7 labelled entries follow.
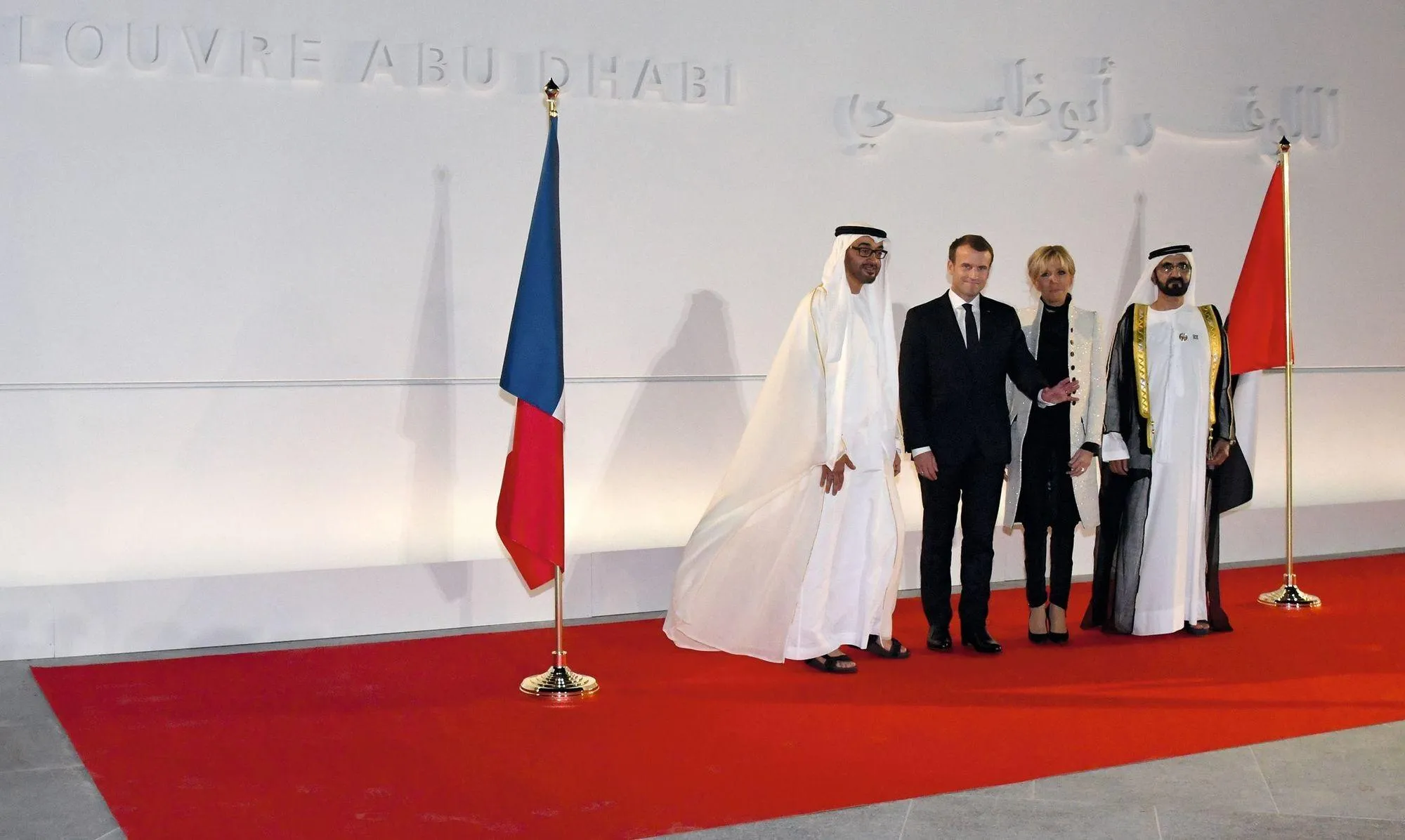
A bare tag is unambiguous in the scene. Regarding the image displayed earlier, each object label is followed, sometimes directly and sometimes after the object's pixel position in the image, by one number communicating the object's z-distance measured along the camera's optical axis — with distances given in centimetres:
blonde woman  591
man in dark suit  562
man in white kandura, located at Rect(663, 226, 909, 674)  542
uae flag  668
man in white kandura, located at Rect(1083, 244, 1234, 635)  601
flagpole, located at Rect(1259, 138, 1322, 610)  677
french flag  517
